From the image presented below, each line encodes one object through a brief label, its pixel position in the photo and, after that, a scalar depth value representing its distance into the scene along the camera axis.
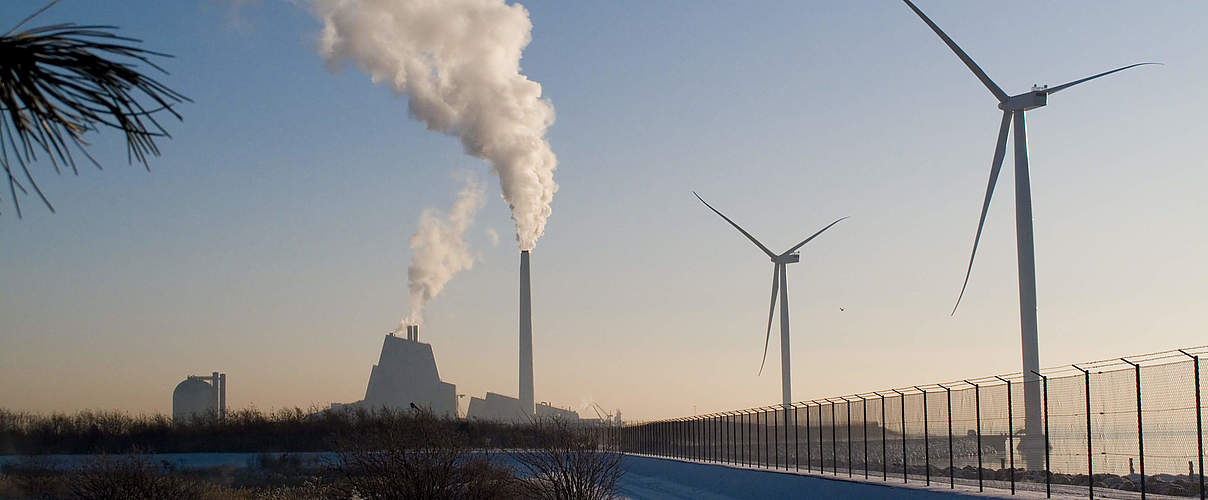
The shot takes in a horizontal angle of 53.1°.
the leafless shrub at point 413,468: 27.73
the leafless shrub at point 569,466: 32.53
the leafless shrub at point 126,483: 30.81
